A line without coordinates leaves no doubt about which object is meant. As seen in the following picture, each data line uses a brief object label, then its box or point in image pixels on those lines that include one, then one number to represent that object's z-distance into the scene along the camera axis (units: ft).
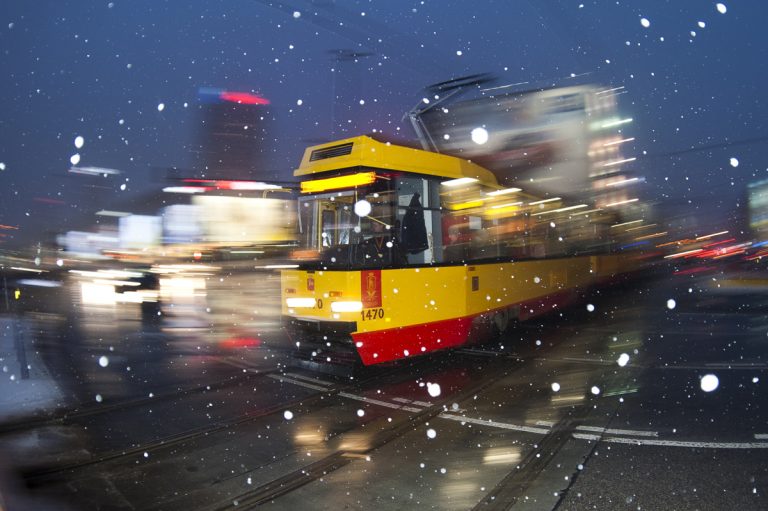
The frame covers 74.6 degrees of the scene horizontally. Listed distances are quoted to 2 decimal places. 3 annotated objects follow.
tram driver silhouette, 24.67
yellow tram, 24.57
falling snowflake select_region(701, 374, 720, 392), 21.93
